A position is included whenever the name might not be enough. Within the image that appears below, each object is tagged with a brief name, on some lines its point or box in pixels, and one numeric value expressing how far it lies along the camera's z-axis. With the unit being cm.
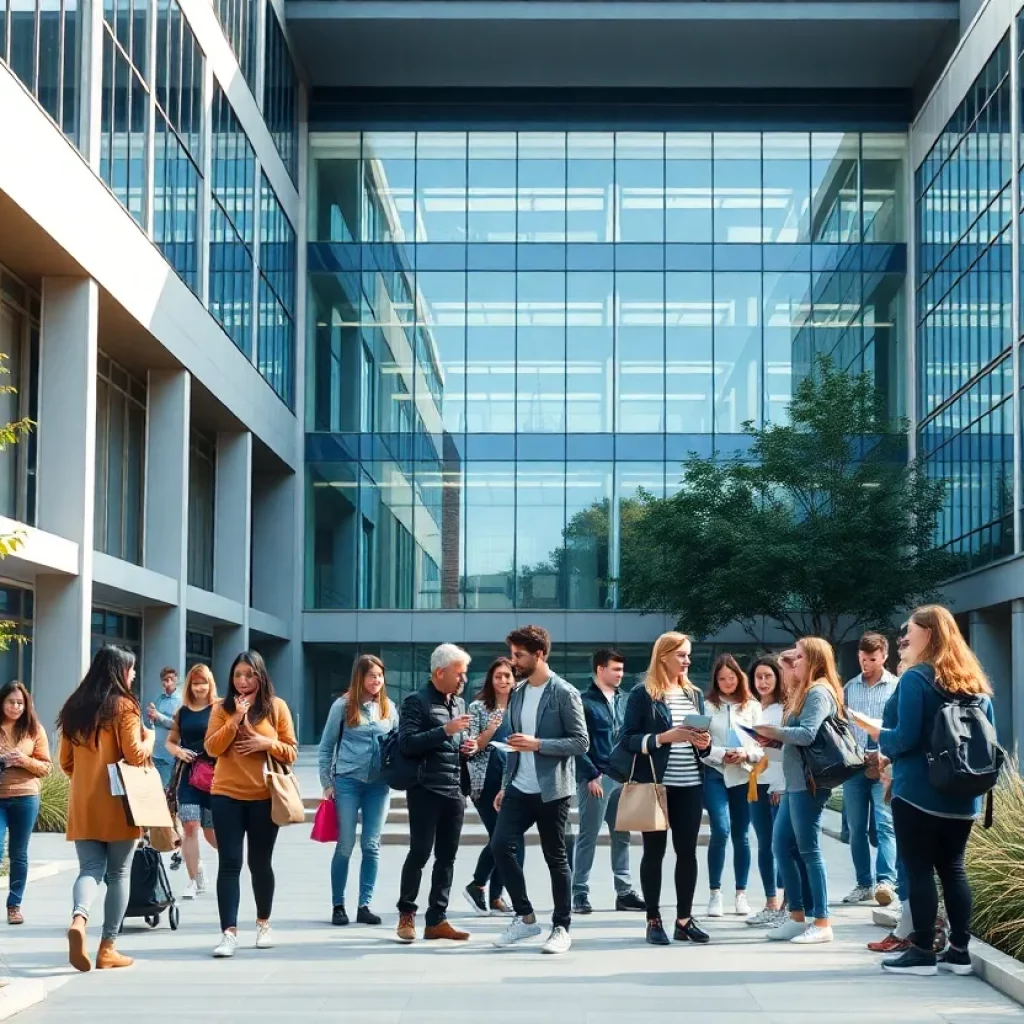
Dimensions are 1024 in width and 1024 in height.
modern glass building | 3997
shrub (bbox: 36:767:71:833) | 1903
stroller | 1094
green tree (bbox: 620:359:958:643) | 3362
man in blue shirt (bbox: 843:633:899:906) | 1201
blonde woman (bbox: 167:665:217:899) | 1247
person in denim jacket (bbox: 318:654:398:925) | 1138
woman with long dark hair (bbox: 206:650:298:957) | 991
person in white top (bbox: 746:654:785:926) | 1125
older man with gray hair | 1051
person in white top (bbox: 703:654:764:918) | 1185
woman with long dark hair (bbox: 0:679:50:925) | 1158
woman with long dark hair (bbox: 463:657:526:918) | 1156
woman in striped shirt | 1030
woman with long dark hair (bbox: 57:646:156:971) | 924
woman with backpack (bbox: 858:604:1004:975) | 877
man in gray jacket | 998
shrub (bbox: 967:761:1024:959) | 970
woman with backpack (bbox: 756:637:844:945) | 1024
